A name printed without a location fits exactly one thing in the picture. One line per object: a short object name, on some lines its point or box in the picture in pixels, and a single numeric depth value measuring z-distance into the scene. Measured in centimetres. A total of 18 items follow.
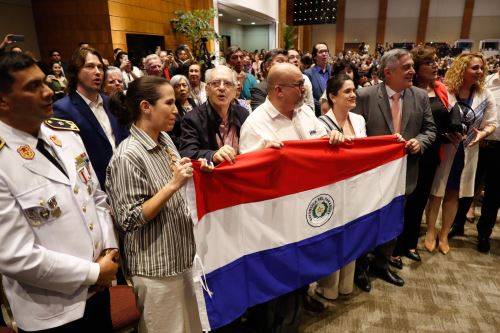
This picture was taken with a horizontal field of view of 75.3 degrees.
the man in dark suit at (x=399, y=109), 246
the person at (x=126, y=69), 509
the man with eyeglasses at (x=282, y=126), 184
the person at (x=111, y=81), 294
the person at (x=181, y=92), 304
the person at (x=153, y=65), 383
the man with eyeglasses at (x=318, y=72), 424
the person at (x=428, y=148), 270
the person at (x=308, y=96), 338
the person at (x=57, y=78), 486
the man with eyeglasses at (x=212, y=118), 195
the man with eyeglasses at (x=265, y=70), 307
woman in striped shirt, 135
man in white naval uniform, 100
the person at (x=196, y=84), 354
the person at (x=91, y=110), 215
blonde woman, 288
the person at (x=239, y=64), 447
